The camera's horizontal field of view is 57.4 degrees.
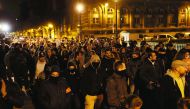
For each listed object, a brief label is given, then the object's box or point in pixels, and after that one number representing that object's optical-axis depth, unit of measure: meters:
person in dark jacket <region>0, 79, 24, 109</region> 2.67
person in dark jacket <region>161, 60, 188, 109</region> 2.92
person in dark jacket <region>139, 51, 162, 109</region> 3.18
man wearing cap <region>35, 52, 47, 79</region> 5.31
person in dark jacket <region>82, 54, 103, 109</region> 3.93
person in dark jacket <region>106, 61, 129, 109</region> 3.53
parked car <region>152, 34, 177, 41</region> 23.21
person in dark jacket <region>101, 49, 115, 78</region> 4.50
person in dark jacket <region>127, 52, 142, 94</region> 4.62
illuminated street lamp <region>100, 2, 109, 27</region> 30.47
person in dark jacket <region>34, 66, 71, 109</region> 3.03
